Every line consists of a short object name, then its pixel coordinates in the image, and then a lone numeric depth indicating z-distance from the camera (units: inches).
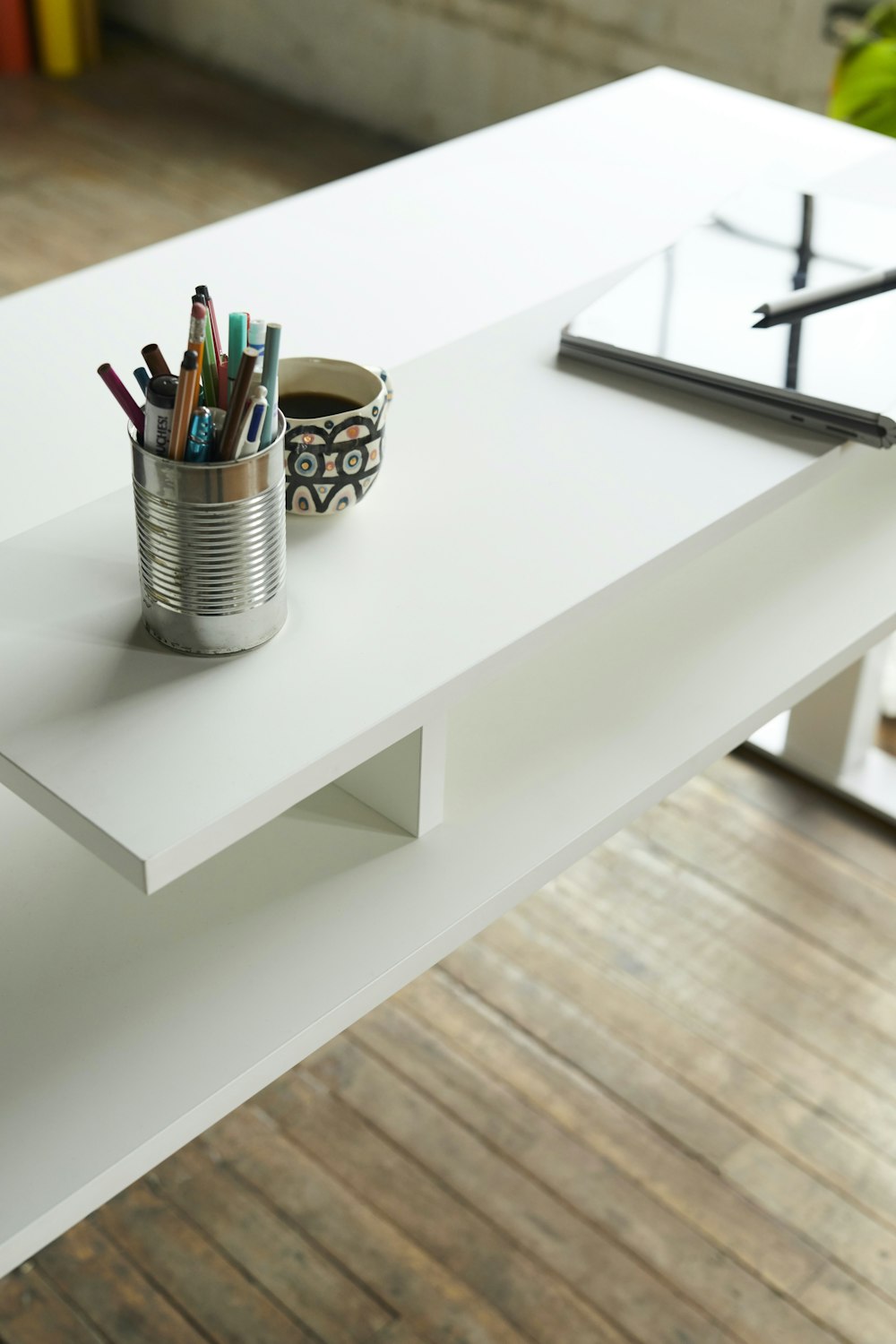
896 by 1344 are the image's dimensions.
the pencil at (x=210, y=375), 35.0
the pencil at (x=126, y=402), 35.2
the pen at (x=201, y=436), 34.4
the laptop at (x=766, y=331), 47.6
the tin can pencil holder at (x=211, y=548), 34.6
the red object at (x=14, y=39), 173.5
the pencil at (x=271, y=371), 35.0
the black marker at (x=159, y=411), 34.5
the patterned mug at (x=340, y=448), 41.1
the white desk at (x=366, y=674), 35.2
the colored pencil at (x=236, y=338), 34.9
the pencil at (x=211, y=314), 34.4
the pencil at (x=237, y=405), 33.3
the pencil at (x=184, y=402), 33.0
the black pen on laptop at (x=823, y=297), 51.9
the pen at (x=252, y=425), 34.0
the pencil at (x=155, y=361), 35.0
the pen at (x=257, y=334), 35.5
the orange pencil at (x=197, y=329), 33.7
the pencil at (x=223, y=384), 35.7
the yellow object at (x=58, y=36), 173.9
